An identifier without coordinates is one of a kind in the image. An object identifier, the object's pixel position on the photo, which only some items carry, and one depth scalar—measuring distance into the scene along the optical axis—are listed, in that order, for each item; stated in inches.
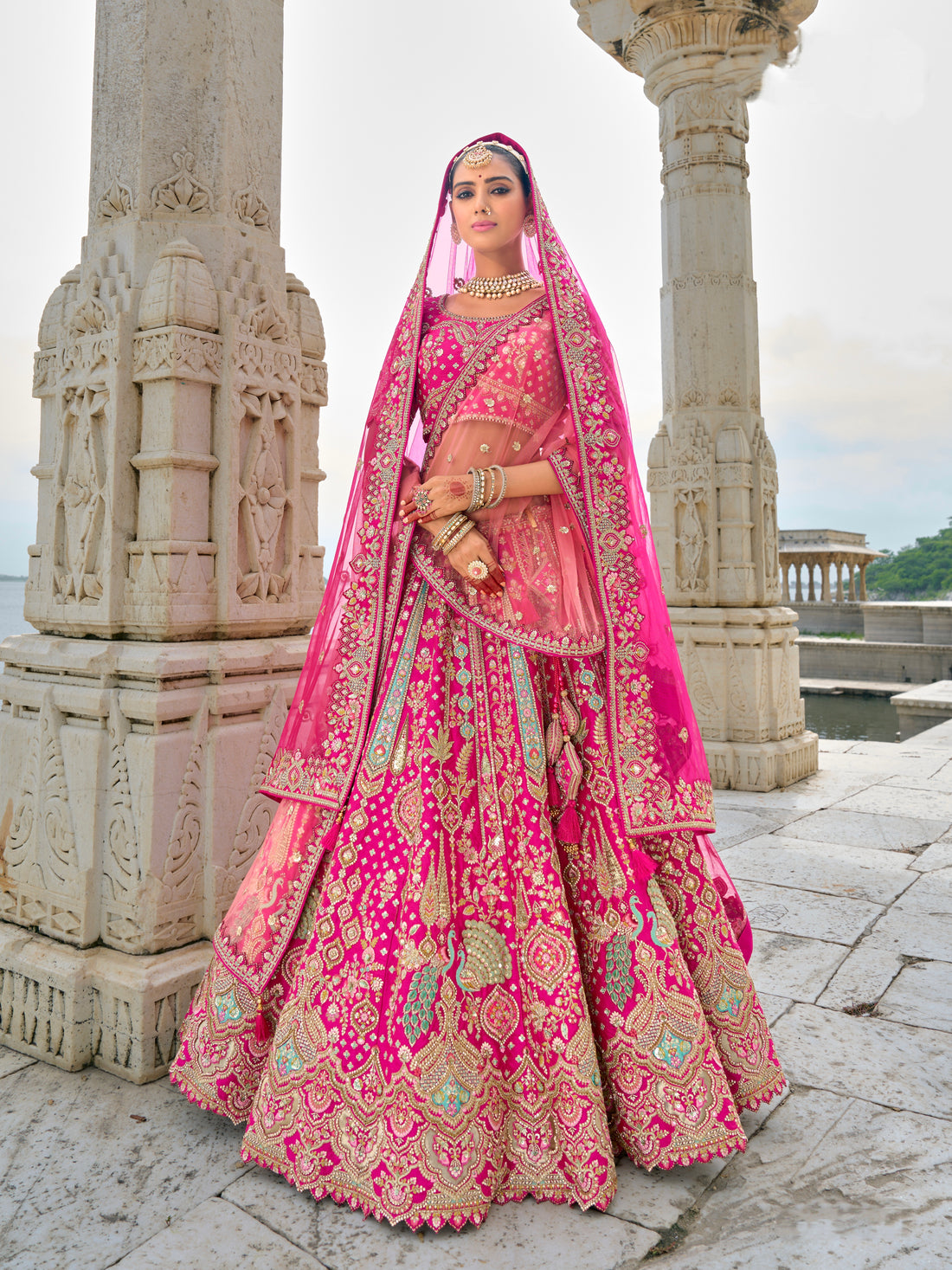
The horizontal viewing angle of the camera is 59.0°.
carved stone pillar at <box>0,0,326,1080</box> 73.7
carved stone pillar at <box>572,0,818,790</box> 195.2
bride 55.5
